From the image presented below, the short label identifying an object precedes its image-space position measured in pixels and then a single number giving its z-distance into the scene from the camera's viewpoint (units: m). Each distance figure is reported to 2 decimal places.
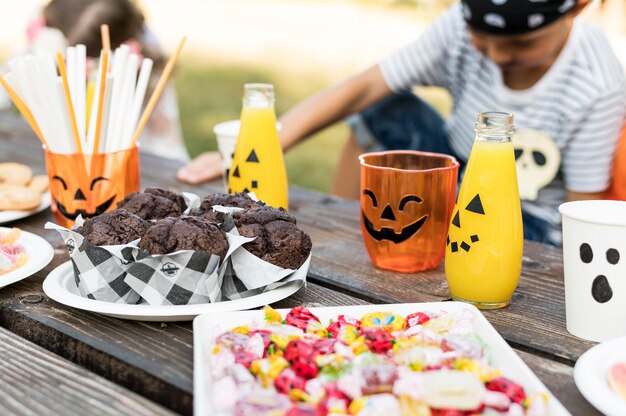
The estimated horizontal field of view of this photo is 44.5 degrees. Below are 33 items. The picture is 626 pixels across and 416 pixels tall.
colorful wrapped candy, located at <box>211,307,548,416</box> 0.68
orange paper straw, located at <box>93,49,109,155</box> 1.20
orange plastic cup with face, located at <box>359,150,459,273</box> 1.10
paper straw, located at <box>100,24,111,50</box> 1.33
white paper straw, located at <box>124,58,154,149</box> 1.31
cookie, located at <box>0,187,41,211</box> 1.39
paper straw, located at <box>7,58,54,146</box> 1.25
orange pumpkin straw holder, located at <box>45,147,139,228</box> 1.26
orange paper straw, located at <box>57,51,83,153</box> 1.18
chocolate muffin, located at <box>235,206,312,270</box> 0.98
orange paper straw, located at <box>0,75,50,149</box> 1.26
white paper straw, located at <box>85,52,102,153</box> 1.27
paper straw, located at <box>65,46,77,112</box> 1.28
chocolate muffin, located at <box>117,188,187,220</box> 1.08
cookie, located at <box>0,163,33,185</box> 1.54
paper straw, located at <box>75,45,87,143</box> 1.27
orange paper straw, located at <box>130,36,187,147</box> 1.31
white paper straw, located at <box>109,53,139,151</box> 1.30
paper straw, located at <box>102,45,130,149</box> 1.29
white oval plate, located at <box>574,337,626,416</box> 0.71
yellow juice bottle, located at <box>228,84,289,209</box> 1.31
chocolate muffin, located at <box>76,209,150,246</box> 0.95
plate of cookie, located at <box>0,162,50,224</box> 1.39
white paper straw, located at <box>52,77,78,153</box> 1.26
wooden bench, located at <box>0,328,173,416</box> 0.76
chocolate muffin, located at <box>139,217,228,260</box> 0.92
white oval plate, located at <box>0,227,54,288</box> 1.03
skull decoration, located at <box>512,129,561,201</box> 1.86
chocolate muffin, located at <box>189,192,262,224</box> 1.06
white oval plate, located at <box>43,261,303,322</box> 0.91
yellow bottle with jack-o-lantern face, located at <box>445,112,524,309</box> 0.98
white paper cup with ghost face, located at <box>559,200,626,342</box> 0.86
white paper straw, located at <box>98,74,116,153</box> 1.27
